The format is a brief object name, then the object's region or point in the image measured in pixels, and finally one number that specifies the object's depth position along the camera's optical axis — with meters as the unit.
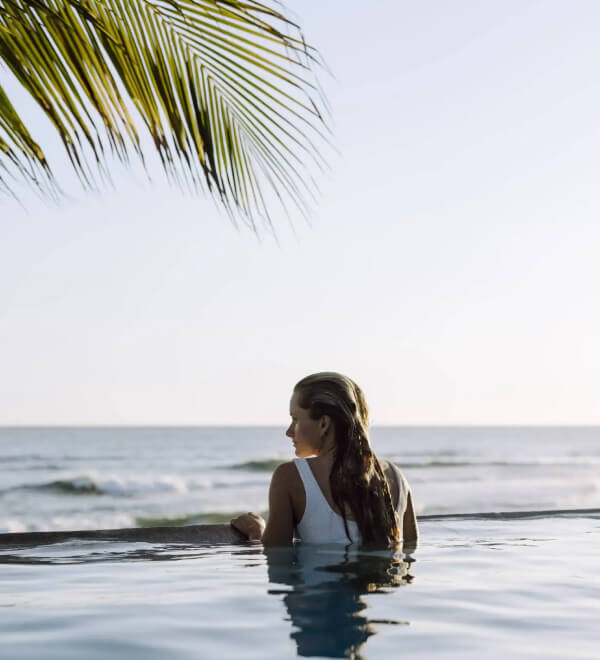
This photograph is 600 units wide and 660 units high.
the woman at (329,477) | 4.36
